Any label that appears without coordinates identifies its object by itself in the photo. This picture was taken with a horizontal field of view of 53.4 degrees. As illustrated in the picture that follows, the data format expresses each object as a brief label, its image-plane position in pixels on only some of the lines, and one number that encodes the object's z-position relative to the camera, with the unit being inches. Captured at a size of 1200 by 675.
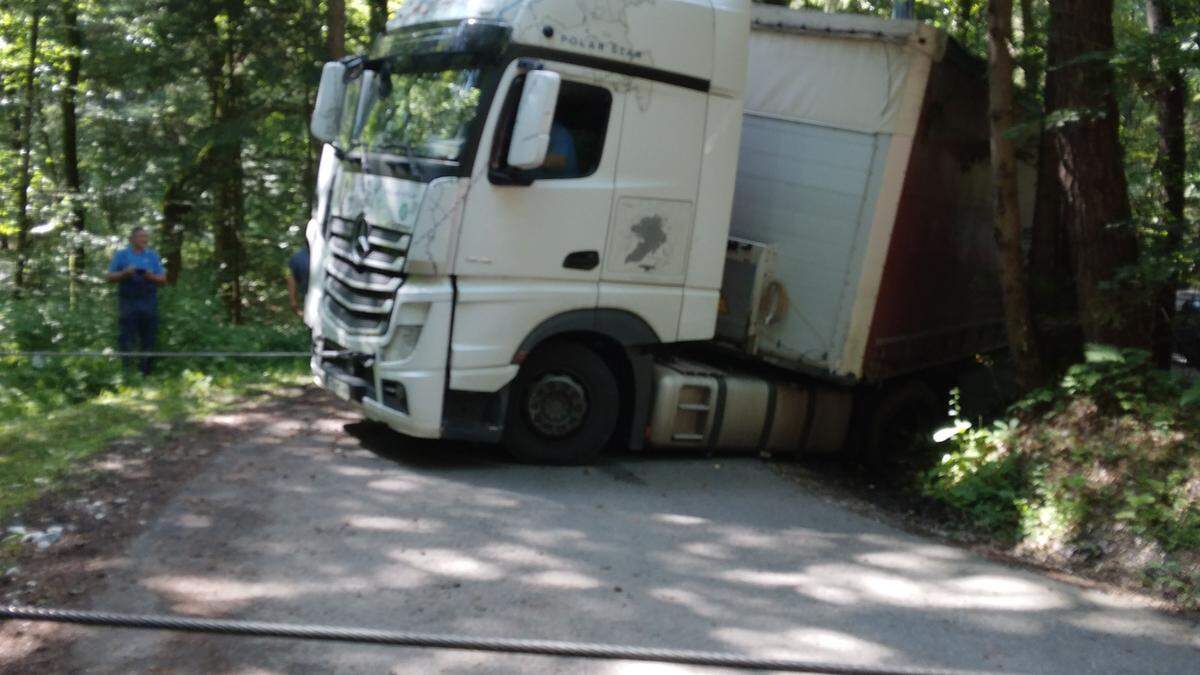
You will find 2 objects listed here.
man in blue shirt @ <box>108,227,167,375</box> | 490.6
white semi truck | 319.6
